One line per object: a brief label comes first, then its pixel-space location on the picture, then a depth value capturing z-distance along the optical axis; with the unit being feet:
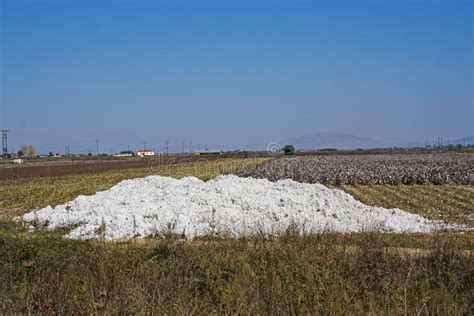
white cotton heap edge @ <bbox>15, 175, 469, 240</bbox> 41.47
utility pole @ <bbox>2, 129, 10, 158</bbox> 382.05
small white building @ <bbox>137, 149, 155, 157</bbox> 497.70
